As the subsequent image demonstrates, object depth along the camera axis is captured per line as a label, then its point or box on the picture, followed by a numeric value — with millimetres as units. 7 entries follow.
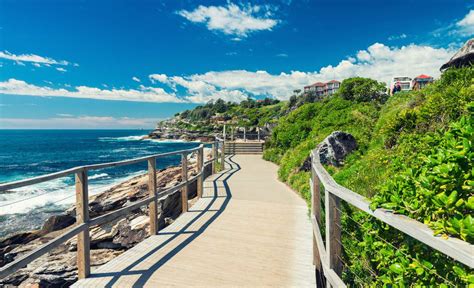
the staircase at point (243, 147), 21469
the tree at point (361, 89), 20844
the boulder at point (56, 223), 12375
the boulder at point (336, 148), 9062
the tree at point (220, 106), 127938
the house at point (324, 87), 113750
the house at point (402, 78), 81125
